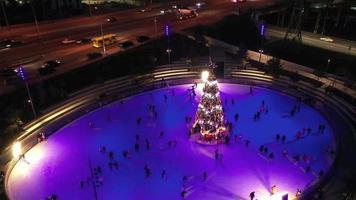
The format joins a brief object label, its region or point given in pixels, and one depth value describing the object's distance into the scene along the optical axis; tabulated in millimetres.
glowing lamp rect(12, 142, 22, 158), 31941
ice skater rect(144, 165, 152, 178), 30197
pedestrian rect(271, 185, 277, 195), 27638
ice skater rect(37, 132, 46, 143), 34103
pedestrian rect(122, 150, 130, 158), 32569
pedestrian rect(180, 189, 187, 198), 27845
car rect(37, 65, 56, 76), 42062
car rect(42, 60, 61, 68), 43144
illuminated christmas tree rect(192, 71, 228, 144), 31016
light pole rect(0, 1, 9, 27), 60575
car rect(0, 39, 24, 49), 50362
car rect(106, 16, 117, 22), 60688
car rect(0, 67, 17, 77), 41194
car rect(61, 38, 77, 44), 51219
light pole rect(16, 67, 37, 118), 35444
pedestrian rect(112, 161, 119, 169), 31241
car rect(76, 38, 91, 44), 50959
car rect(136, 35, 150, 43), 50875
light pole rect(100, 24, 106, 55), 47612
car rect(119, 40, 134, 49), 48844
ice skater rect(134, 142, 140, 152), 33462
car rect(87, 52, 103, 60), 45594
